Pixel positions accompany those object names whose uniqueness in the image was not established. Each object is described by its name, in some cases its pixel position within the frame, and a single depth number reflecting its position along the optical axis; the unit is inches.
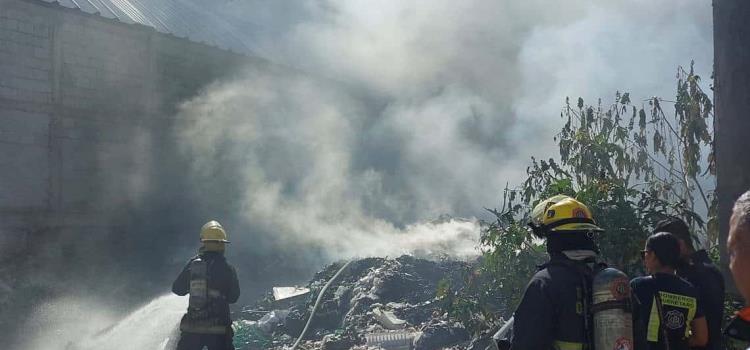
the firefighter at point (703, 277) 127.6
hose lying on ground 344.7
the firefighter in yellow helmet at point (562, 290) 98.0
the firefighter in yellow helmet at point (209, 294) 209.8
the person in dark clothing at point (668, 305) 120.6
